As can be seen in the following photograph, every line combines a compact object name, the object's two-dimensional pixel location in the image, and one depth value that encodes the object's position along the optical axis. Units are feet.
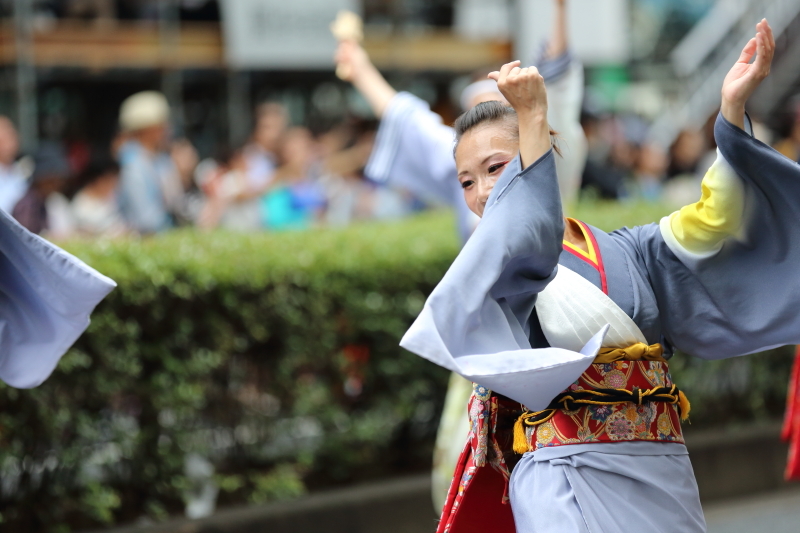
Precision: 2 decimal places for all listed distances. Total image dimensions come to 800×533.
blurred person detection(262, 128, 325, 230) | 48.62
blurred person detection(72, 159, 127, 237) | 43.88
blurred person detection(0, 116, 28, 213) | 39.37
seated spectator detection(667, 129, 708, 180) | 63.36
